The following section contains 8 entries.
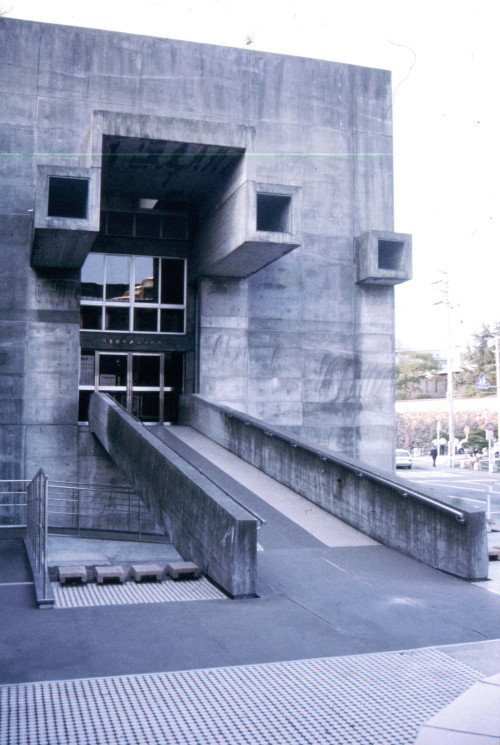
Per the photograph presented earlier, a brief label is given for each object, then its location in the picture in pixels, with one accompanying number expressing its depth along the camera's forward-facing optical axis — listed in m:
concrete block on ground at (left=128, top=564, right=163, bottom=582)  8.59
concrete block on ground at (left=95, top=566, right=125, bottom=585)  8.44
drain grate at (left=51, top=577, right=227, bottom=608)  7.69
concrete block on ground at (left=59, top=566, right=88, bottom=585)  8.37
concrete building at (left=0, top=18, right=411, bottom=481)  17.28
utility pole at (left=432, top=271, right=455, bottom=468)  46.84
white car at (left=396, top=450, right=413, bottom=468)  42.50
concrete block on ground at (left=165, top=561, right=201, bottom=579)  8.73
